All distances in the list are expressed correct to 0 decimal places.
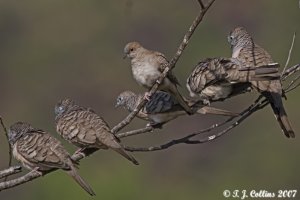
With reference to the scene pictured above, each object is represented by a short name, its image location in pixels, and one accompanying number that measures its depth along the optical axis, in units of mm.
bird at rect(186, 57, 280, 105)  15281
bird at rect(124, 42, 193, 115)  15664
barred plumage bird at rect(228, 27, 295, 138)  15375
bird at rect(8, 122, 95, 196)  14422
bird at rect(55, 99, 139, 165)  14641
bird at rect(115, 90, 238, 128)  16172
